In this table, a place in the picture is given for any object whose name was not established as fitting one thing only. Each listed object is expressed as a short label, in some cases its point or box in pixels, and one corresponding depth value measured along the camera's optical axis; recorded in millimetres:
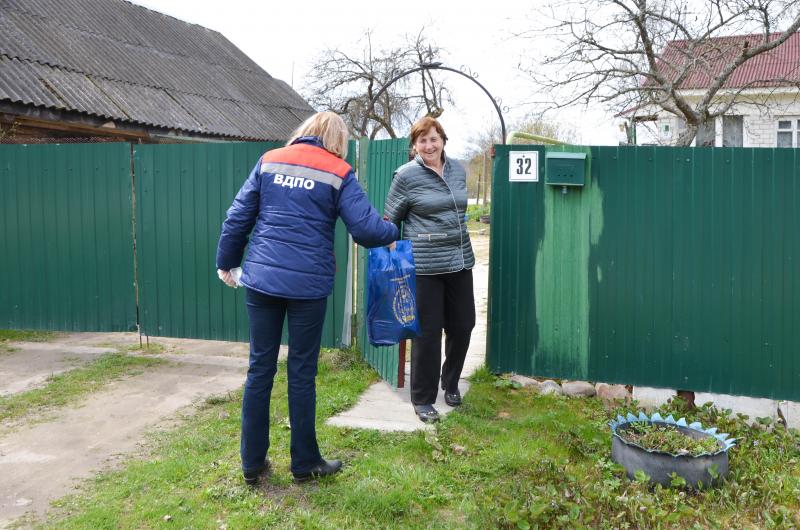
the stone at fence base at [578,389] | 5086
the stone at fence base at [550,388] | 4966
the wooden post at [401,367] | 4660
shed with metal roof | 9602
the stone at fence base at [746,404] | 4797
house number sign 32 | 4711
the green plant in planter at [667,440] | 3275
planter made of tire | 3182
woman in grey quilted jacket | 4176
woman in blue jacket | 3090
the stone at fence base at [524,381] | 5113
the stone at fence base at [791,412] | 4793
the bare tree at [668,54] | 10992
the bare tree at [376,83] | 30156
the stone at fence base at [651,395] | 4965
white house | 17266
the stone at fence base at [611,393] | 5020
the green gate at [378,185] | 4902
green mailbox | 4547
